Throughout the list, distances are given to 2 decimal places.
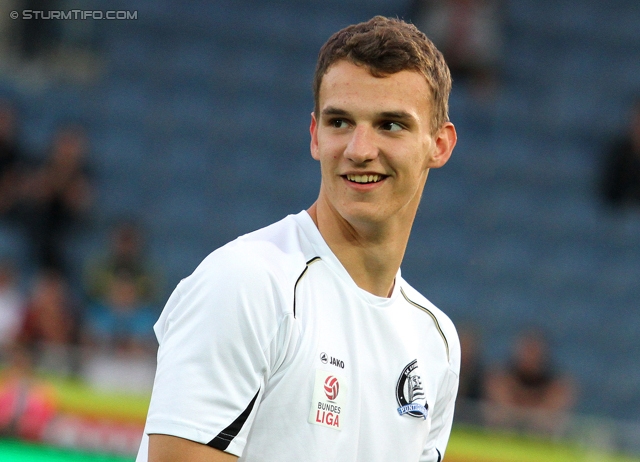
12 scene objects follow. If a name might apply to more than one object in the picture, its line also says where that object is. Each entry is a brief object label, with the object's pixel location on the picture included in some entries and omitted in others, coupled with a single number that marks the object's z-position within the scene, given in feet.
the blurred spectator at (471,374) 48.70
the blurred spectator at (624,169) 62.39
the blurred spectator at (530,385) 49.65
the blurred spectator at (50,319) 46.68
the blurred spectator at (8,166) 54.85
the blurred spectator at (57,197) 54.90
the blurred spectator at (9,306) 47.55
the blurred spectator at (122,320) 47.62
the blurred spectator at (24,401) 38.60
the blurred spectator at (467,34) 66.13
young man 13.47
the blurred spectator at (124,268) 52.65
